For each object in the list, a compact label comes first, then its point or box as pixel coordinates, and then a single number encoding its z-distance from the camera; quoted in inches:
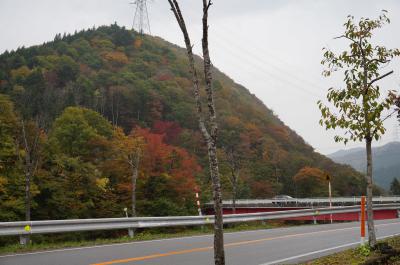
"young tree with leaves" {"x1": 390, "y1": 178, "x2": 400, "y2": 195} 3454.7
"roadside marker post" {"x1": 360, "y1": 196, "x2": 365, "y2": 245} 359.8
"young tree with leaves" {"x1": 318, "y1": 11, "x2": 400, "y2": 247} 353.4
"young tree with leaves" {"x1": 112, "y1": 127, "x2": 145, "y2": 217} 1443.2
